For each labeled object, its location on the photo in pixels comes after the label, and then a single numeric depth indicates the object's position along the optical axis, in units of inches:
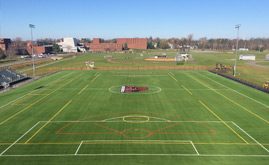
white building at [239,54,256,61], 4307.6
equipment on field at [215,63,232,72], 2820.0
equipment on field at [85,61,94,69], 3187.1
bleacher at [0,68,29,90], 1952.9
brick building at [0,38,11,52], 5656.9
